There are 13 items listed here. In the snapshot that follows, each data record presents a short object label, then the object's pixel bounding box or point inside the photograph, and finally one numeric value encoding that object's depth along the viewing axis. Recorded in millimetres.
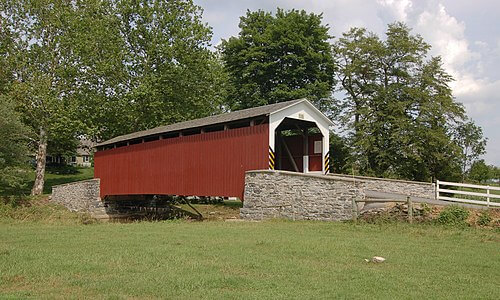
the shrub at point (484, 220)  12102
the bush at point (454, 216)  12188
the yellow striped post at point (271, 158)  15484
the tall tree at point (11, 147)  23094
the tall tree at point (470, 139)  24797
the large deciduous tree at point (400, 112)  24359
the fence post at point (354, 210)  13084
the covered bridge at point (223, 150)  16016
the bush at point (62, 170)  40969
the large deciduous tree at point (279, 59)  27734
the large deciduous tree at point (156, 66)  26844
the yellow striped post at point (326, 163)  17141
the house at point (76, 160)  44375
